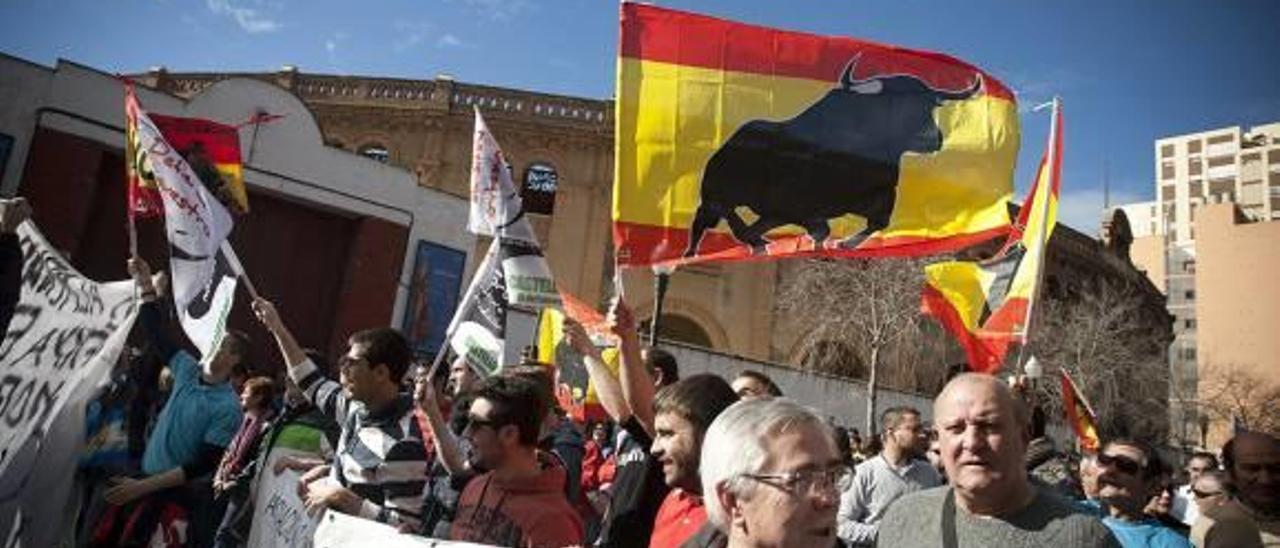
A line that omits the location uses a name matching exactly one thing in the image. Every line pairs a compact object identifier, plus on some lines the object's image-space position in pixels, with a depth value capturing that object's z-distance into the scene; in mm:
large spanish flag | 4637
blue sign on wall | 18609
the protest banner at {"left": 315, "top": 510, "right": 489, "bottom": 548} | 3064
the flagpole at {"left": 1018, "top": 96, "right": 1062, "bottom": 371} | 4469
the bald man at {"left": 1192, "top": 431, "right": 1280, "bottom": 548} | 3783
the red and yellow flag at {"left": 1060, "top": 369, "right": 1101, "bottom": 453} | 7887
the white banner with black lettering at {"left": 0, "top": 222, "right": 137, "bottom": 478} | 4703
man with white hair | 1958
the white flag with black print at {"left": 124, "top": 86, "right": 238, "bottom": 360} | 5152
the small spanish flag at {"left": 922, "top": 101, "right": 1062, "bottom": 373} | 4902
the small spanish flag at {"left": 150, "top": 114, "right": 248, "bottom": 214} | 6078
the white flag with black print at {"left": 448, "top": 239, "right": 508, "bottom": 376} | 4637
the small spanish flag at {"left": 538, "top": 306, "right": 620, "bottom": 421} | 7722
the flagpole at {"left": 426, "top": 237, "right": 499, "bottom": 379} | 4095
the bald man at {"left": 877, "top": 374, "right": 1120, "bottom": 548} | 2590
